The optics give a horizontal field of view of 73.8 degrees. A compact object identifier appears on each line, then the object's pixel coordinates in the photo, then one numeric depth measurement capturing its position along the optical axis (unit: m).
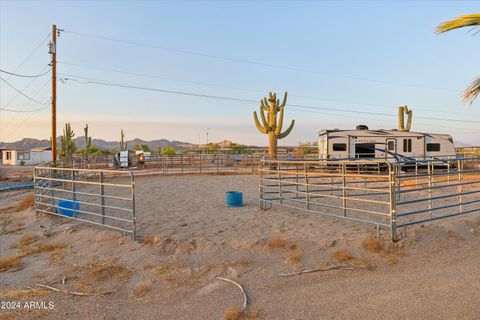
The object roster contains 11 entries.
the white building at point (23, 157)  44.19
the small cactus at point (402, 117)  23.89
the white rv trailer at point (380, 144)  18.75
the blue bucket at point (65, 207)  7.13
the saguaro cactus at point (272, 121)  21.39
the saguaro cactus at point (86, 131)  29.16
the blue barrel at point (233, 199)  8.48
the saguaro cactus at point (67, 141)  25.83
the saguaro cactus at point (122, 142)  36.56
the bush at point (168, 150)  48.59
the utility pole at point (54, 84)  15.37
